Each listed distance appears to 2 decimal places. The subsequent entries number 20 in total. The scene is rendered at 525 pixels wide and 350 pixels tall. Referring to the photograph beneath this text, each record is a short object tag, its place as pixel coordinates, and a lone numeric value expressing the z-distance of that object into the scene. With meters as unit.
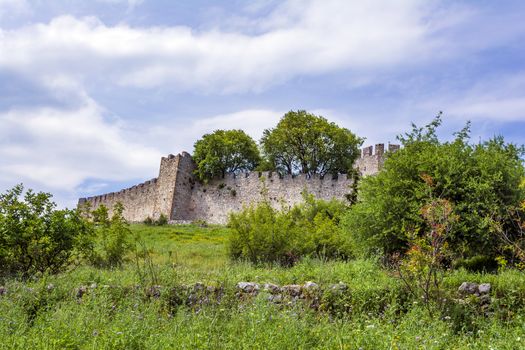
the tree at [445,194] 14.25
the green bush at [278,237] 16.31
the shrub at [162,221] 37.97
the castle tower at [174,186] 41.59
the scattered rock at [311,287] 9.99
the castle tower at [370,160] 34.07
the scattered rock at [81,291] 9.70
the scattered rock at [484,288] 10.05
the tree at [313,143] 43.31
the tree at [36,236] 12.54
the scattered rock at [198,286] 9.77
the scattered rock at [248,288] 9.89
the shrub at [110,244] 14.52
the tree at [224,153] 43.28
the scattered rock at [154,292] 9.59
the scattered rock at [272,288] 9.93
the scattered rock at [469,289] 10.18
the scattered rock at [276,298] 9.45
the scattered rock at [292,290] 9.92
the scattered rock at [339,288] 9.92
